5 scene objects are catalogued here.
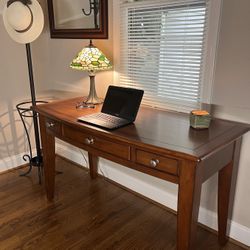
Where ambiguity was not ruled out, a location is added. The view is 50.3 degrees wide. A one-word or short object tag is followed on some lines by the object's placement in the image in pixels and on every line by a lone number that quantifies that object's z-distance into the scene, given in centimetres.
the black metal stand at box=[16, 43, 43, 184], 227
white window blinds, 171
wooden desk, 121
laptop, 156
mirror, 212
